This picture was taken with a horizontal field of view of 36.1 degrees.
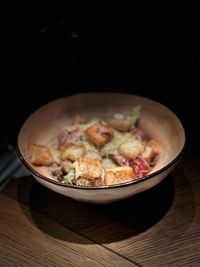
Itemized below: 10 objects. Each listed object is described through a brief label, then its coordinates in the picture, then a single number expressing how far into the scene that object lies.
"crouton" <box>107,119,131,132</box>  0.43
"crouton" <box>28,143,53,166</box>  0.38
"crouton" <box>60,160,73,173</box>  0.37
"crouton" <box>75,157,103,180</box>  0.34
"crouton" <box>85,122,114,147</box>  0.40
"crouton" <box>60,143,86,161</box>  0.38
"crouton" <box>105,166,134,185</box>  0.34
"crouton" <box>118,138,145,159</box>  0.38
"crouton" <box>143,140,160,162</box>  0.39
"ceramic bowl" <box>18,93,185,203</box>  0.31
